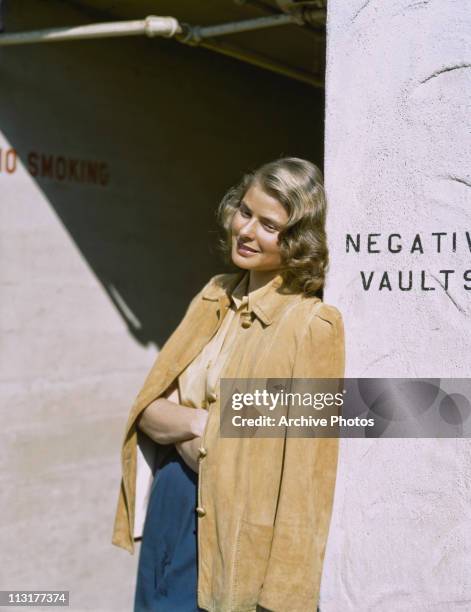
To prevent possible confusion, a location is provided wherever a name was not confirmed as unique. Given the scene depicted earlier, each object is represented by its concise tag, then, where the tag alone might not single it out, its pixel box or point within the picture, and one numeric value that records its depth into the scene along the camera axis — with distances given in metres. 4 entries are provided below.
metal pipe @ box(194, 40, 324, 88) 3.98
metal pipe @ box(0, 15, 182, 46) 3.42
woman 2.50
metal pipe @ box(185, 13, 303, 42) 3.27
